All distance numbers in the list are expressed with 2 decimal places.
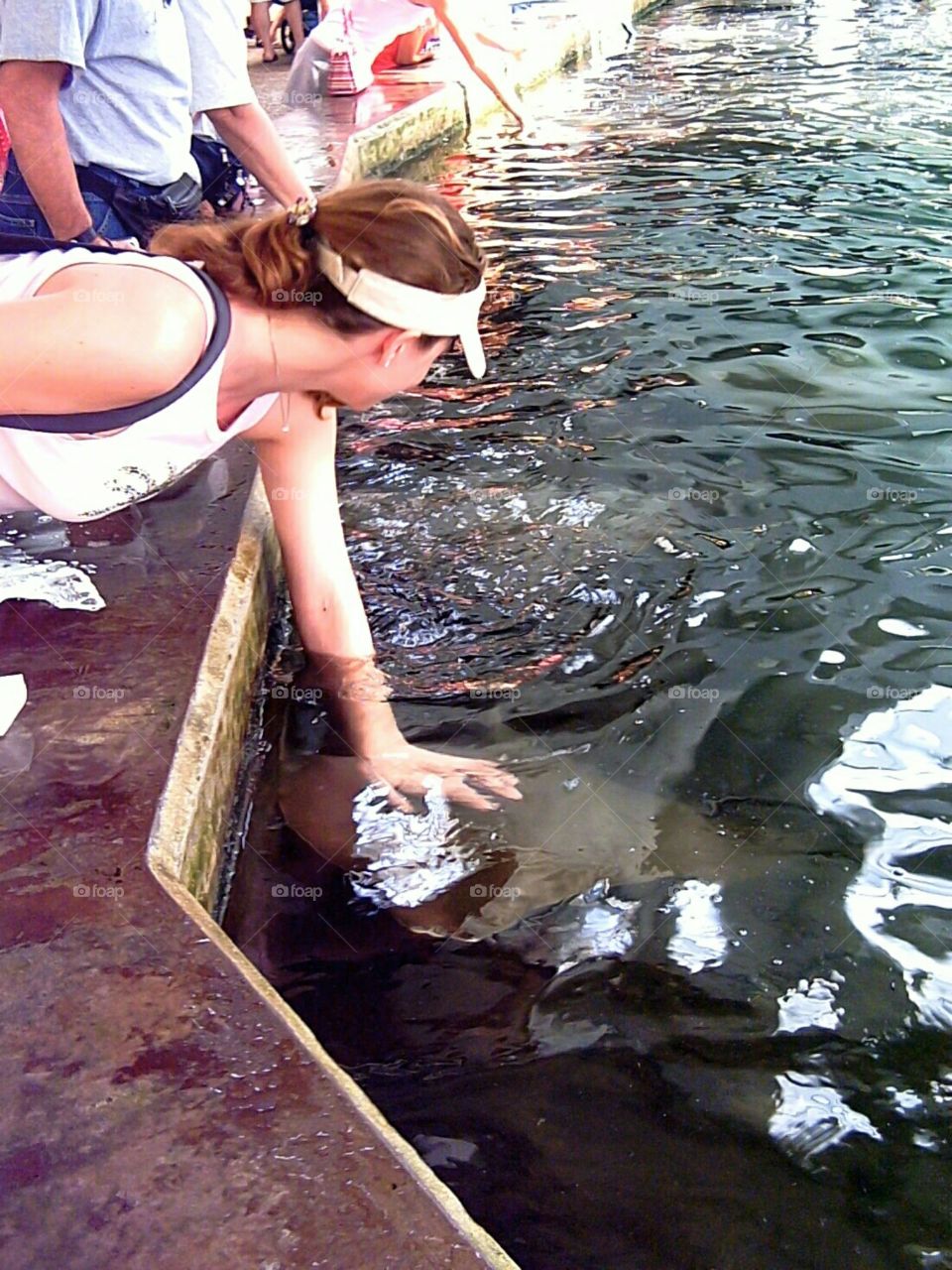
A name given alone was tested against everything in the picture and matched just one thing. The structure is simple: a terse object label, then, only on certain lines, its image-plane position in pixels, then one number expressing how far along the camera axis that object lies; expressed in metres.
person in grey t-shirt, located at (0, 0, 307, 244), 2.52
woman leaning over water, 1.89
